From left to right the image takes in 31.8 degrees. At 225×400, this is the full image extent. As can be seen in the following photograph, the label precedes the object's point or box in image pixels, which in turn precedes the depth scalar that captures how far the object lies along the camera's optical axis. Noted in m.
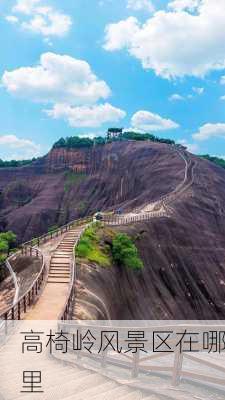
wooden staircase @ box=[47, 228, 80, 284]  22.22
